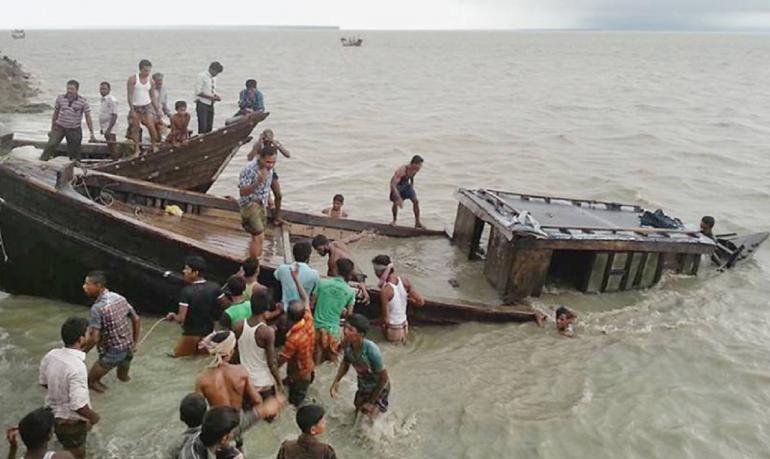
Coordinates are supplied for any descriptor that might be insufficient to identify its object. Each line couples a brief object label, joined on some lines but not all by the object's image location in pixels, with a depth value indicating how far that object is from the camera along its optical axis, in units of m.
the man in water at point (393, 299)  7.47
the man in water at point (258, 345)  5.55
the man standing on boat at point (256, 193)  7.66
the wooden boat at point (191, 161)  10.23
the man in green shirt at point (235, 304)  5.70
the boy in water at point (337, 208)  10.93
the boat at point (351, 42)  126.91
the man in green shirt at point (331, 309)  6.64
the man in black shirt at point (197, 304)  6.41
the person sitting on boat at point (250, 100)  11.81
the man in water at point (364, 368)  5.66
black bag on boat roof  10.62
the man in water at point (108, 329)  5.86
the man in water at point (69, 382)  5.03
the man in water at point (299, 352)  5.95
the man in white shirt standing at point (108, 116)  12.16
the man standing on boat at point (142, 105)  11.02
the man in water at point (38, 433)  4.22
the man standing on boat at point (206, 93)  11.91
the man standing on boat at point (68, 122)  10.84
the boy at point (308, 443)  4.38
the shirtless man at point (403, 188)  11.12
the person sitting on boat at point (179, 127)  10.89
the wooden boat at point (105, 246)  7.73
